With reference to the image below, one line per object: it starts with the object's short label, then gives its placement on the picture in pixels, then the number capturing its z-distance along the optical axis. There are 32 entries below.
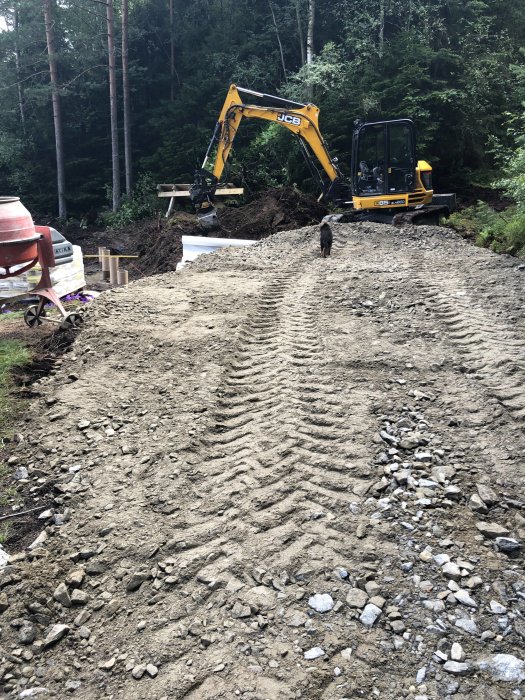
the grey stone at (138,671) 2.48
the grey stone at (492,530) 3.12
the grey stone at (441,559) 2.94
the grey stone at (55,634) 2.73
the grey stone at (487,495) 3.35
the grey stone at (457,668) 2.38
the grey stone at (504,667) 2.36
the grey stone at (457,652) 2.44
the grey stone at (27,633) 2.77
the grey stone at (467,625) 2.58
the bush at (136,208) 20.94
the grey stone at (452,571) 2.86
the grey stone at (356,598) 2.71
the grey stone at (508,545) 3.03
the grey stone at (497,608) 2.67
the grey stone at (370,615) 2.62
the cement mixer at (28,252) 6.64
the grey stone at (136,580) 2.97
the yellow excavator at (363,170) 12.11
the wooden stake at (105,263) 13.30
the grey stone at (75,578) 3.05
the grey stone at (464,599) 2.71
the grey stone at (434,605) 2.68
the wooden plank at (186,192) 14.75
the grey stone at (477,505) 3.30
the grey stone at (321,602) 2.70
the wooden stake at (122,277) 12.12
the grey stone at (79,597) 2.96
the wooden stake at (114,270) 12.21
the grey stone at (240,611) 2.67
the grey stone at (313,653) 2.45
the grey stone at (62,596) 2.96
